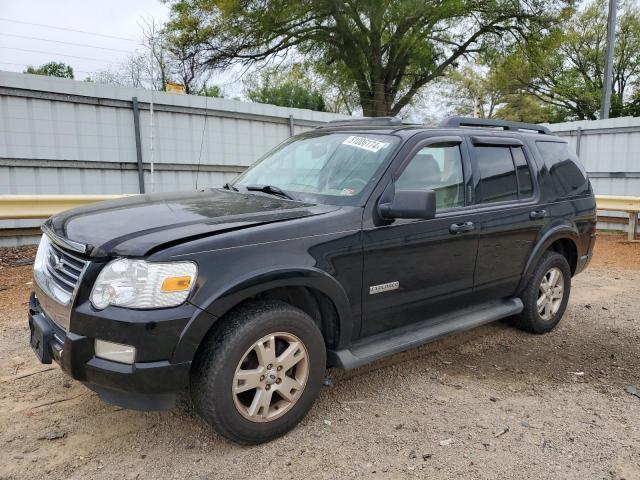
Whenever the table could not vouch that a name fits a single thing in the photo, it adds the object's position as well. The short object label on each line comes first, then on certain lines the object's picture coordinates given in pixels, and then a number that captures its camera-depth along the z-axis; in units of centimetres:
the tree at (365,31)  1983
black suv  246
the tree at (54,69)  3878
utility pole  1560
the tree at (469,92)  4659
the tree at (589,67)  3538
